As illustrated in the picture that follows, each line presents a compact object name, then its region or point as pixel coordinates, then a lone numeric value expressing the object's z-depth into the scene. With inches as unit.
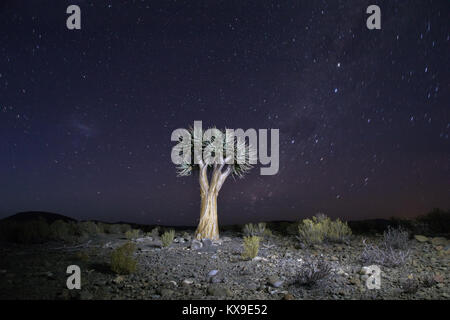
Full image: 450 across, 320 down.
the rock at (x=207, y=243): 355.7
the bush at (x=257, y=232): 422.9
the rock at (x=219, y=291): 171.3
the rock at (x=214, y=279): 201.3
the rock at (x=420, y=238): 311.0
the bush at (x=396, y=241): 281.7
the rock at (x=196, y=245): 341.7
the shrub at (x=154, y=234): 430.5
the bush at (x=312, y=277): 193.9
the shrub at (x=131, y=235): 409.7
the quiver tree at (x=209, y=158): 412.2
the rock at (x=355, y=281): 197.2
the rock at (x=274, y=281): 193.2
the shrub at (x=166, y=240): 354.0
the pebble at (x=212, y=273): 216.0
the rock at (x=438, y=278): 192.4
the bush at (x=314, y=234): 339.6
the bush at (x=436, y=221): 380.2
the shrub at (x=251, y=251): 277.9
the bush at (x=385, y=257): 235.9
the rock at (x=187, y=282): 194.4
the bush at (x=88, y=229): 440.6
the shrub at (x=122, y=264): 210.8
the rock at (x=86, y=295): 158.9
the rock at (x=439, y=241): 295.4
